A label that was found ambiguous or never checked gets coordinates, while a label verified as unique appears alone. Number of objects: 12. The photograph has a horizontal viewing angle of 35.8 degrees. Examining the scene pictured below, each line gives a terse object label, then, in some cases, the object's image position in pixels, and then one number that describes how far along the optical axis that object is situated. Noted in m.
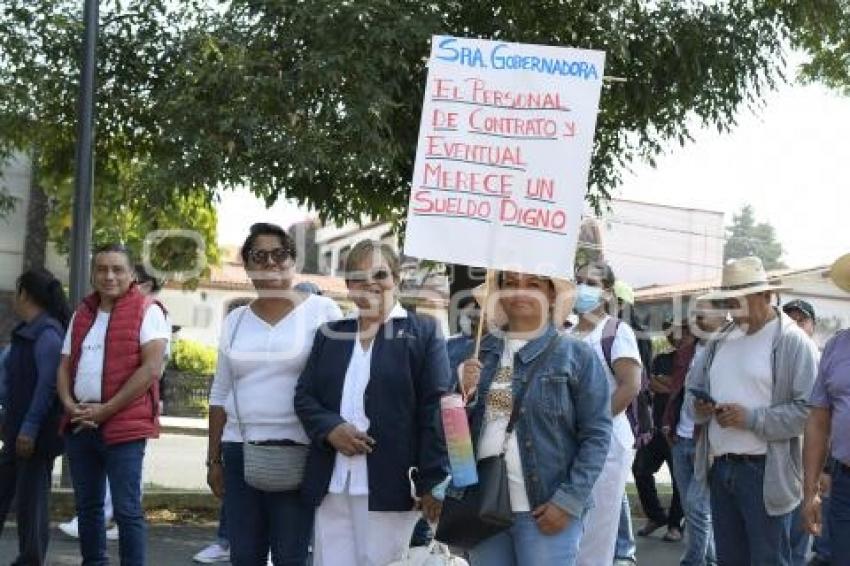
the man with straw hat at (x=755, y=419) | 6.11
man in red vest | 6.75
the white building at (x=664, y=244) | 67.44
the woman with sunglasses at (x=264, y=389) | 5.68
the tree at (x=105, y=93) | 11.42
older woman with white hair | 5.38
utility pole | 10.34
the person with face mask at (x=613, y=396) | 7.02
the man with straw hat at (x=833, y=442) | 5.38
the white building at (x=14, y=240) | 17.09
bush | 34.59
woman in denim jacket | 4.79
